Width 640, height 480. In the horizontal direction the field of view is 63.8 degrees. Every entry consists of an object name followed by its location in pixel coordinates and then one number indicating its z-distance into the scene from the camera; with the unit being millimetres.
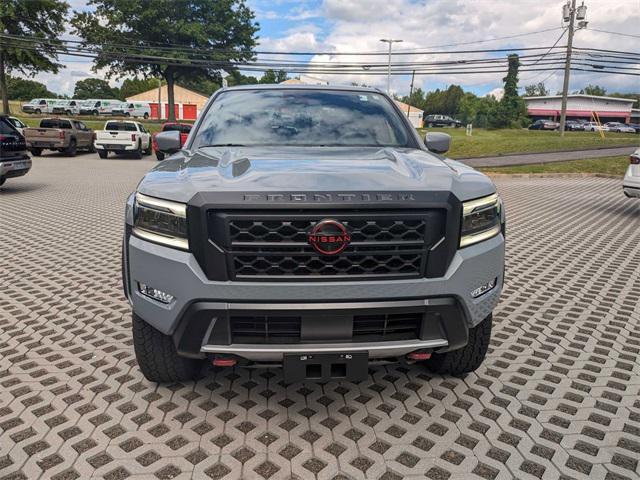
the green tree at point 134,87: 104462
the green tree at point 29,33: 34531
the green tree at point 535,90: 133875
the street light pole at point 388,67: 43469
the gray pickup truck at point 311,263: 2439
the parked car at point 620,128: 62912
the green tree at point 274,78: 80331
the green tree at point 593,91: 118650
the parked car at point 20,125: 23941
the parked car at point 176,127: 23859
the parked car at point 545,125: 59000
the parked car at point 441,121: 65062
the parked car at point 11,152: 10828
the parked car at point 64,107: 61281
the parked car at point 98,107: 61469
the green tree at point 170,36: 40969
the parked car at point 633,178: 9234
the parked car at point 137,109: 67100
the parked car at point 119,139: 22922
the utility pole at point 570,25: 35406
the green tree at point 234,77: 45406
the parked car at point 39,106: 60188
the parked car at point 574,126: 61375
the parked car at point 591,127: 61719
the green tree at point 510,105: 62188
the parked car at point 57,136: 21875
